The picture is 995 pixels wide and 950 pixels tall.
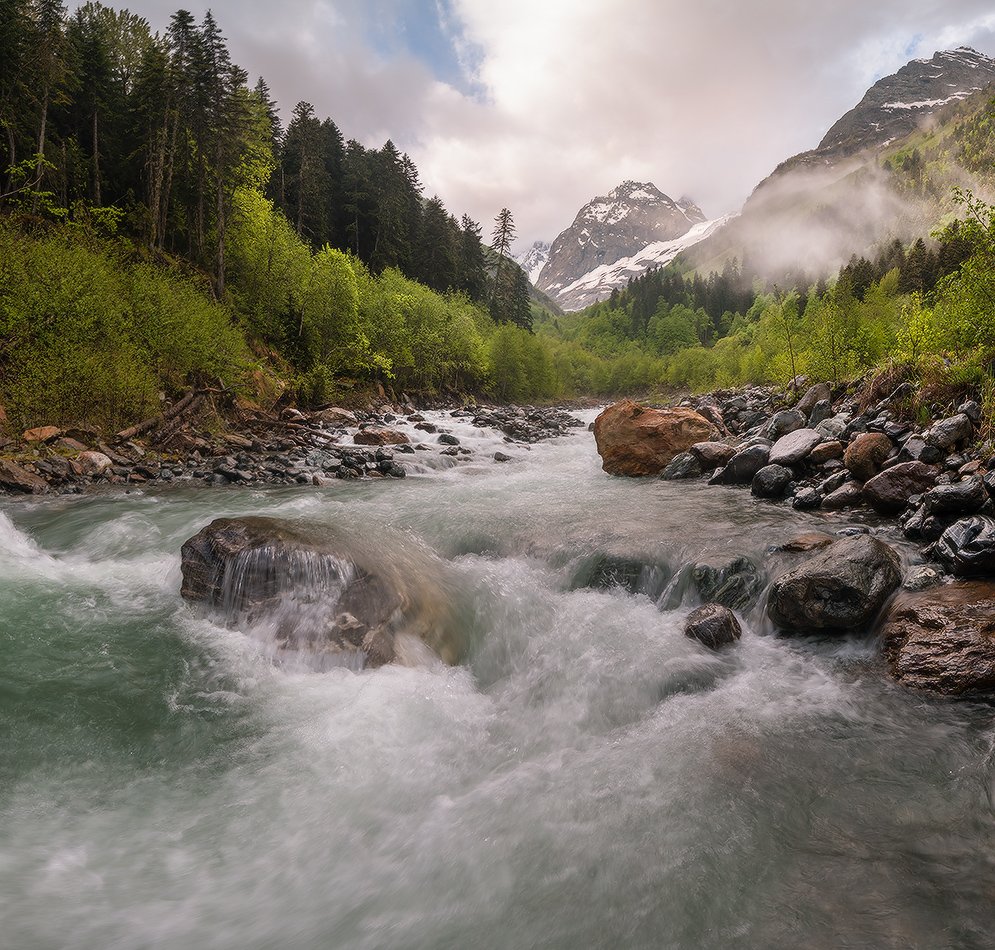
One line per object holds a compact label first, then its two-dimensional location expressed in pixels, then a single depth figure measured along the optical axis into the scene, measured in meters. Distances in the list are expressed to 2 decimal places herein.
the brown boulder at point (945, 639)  4.98
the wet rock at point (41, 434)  14.62
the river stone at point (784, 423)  16.14
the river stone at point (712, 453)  15.36
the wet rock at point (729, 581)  7.35
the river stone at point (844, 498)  10.34
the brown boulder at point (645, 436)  17.22
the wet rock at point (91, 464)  14.08
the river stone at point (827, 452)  12.30
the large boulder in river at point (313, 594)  6.33
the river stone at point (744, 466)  13.88
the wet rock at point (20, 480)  12.63
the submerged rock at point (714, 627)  6.41
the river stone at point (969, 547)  6.25
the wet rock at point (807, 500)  10.85
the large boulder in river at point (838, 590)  6.16
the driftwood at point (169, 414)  17.05
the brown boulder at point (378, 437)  22.88
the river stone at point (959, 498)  7.64
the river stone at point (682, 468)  15.74
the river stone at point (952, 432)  9.62
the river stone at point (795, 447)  12.75
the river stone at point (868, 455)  10.79
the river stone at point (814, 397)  17.15
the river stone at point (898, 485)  9.35
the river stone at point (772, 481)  12.09
